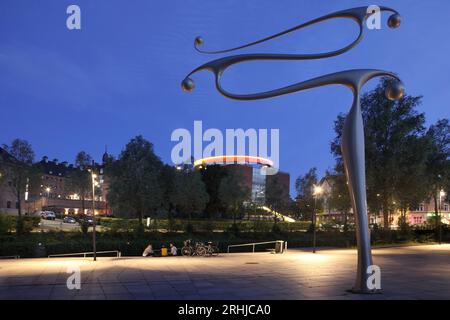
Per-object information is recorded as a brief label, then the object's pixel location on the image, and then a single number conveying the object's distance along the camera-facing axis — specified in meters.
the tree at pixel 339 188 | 43.88
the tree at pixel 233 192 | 69.56
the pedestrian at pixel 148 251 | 31.06
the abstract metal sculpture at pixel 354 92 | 13.41
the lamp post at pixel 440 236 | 44.98
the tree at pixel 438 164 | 47.96
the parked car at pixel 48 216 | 80.83
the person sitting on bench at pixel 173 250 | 32.31
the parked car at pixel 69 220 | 76.09
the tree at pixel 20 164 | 58.47
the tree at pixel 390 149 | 41.19
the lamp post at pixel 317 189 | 35.38
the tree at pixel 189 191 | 61.31
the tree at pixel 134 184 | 52.62
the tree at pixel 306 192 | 83.81
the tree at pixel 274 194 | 80.60
